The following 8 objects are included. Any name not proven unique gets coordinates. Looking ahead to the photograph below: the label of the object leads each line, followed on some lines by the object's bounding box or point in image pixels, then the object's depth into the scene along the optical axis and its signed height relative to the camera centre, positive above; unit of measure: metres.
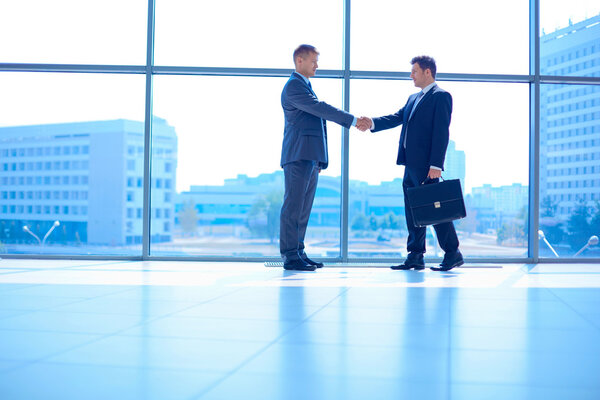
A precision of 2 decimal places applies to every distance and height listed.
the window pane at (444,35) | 4.43 +1.32
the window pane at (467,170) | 4.46 +0.30
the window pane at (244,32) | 4.48 +1.33
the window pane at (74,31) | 4.50 +1.34
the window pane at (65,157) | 4.69 +0.42
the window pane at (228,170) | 4.49 +0.29
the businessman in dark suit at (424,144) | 3.76 +0.41
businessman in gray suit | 3.80 +0.39
